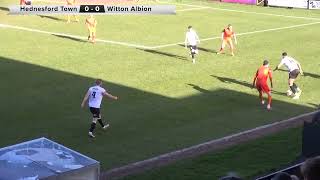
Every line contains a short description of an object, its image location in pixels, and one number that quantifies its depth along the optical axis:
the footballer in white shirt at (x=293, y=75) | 23.53
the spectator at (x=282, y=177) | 6.51
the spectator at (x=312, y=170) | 6.22
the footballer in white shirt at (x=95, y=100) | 18.45
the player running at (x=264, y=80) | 21.86
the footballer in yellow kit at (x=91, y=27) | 33.47
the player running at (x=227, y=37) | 31.19
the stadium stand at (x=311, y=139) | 14.35
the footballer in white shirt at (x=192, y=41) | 29.25
